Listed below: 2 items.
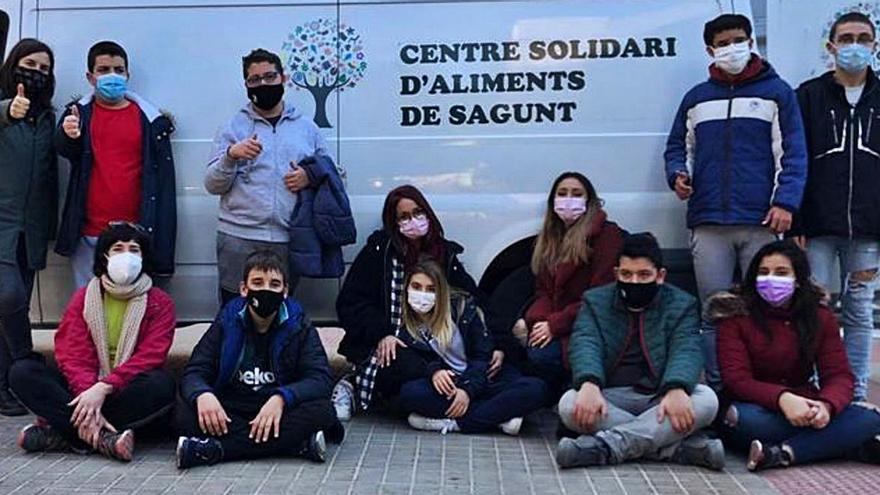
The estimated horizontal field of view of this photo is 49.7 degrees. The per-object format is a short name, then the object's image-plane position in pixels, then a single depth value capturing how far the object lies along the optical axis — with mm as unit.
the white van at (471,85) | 5051
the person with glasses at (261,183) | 4867
